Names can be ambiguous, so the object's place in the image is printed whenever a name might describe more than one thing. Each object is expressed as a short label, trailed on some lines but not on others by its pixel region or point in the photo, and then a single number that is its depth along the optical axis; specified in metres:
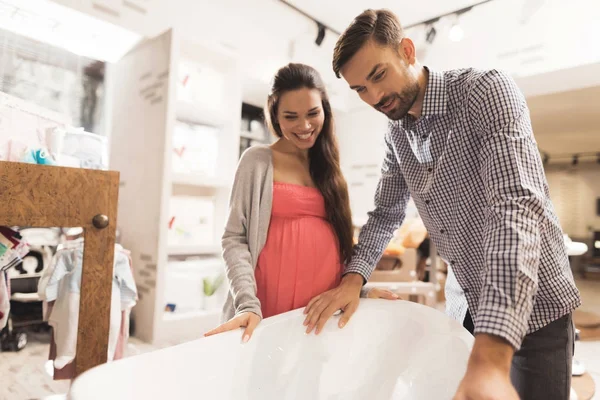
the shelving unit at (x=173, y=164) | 2.14
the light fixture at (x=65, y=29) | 2.04
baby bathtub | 0.62
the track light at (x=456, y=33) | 2.96
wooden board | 0.73
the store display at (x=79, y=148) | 1.03
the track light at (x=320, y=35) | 3.33
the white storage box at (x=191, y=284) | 2.23
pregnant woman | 0.97
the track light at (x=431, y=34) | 3.23
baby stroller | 1.80
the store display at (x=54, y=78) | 1.96
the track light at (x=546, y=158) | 8.05
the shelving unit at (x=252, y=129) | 3.17
